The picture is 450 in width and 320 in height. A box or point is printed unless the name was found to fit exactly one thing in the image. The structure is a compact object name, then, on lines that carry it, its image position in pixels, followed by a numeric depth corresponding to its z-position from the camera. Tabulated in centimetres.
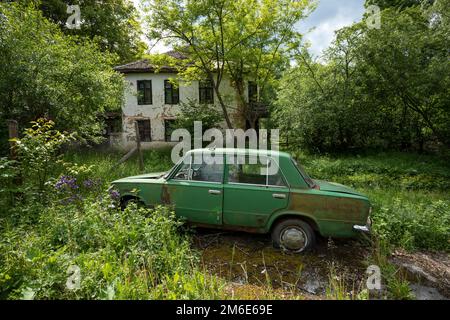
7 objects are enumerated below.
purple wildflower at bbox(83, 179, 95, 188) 539
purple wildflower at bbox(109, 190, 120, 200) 465
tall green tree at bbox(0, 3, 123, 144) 653
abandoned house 1809
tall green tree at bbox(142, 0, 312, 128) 1243
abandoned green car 393
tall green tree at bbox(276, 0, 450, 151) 1038
